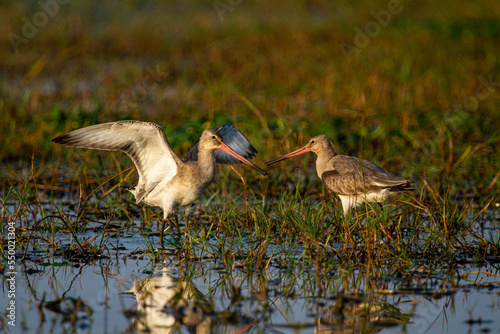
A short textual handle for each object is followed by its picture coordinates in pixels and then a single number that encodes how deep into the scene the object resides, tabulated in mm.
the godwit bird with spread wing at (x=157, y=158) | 12336
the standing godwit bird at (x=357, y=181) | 12648
